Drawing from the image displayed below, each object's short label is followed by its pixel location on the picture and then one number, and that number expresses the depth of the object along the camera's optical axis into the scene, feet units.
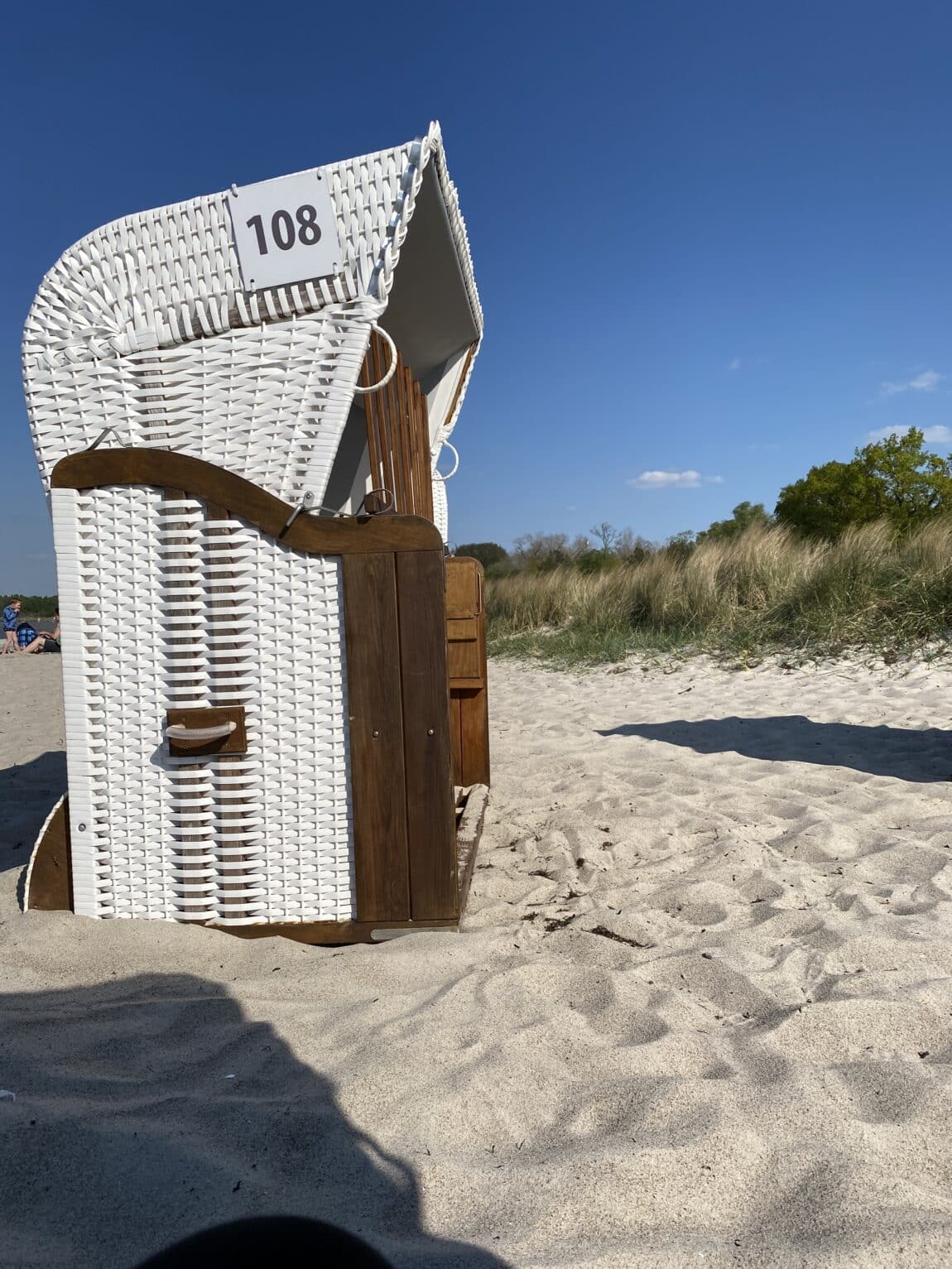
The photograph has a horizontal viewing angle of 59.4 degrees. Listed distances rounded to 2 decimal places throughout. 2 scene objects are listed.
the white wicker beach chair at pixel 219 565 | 6.94
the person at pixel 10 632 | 53.11
